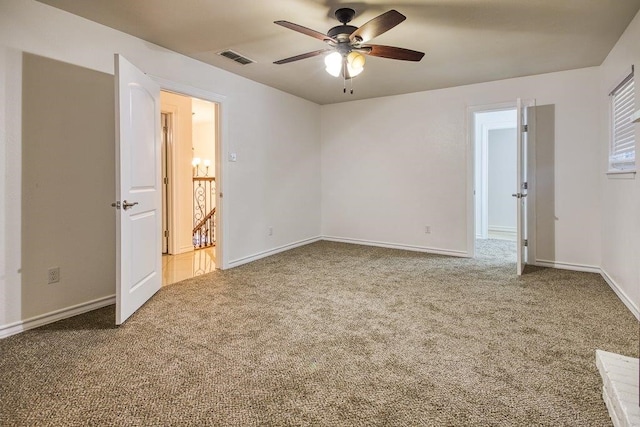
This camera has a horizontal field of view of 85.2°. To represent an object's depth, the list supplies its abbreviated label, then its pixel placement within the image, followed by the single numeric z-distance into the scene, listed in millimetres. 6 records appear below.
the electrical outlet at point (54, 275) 2654
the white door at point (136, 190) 2568
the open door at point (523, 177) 3816
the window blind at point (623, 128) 2949
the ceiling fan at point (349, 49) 2512
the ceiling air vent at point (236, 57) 3518
